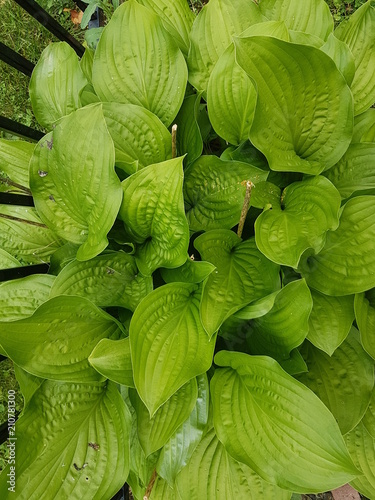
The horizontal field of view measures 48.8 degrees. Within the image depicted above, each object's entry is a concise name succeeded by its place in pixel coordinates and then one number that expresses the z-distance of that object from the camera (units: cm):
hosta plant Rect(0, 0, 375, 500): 90
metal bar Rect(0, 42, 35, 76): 128
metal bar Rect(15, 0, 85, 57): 144
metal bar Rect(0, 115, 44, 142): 117
